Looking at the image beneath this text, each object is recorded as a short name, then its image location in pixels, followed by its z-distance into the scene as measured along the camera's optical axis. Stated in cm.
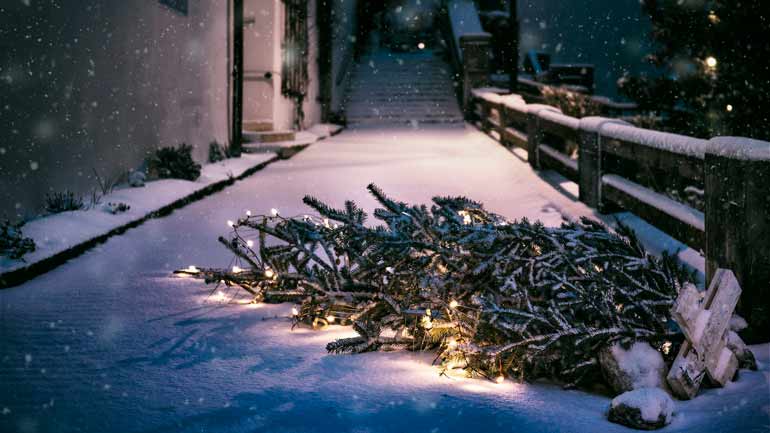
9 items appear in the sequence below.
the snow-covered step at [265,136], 1443
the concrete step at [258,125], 1541
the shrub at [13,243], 551
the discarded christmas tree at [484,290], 359
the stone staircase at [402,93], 2156
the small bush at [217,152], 1234
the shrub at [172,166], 994
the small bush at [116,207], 751
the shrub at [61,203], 704
